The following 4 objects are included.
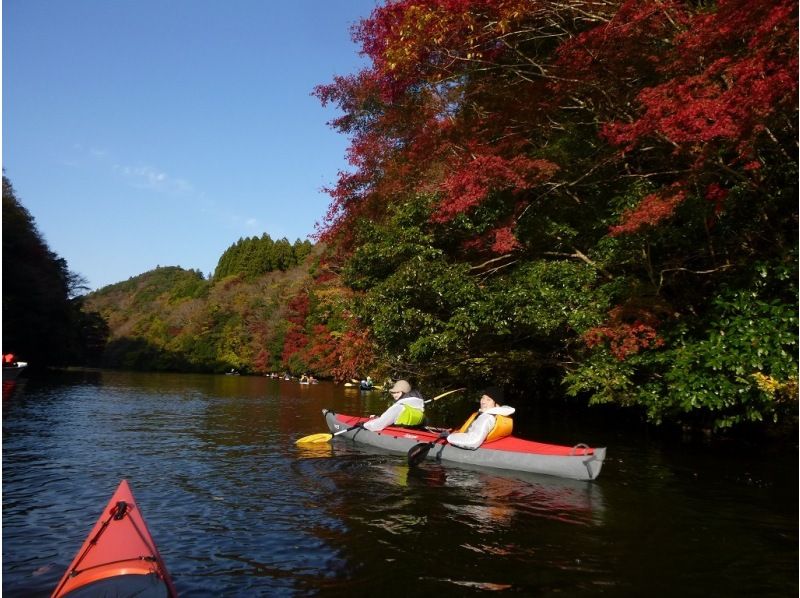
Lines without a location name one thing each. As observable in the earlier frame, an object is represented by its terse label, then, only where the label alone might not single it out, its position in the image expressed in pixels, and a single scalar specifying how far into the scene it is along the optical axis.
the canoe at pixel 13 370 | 24.60
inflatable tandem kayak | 9.00
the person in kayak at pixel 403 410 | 11.86
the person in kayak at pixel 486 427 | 10.02
